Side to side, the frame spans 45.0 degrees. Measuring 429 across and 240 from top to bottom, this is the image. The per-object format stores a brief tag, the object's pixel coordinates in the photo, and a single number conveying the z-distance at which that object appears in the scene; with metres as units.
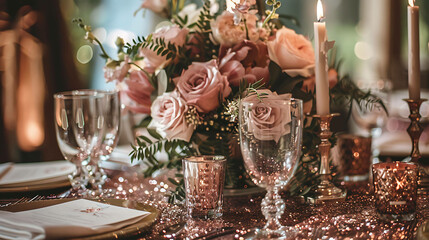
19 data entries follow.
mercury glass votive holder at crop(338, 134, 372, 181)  1.33
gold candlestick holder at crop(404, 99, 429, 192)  1.16
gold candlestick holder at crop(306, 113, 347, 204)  1.08
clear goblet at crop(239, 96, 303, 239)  0.87
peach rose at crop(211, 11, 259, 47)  1.18
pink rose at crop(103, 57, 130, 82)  1.27
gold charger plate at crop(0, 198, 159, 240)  0.81
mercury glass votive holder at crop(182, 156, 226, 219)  0.96
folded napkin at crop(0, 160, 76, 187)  1.27
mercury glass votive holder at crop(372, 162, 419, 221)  0.91
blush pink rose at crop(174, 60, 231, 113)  1.09
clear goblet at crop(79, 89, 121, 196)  1.18
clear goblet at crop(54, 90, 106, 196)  1.15
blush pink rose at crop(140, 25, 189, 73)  1.20
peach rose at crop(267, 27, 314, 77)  1.18
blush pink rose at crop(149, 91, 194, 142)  1.11
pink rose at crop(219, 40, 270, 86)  1.13
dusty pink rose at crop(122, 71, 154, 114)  1.26
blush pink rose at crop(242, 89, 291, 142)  0.87
